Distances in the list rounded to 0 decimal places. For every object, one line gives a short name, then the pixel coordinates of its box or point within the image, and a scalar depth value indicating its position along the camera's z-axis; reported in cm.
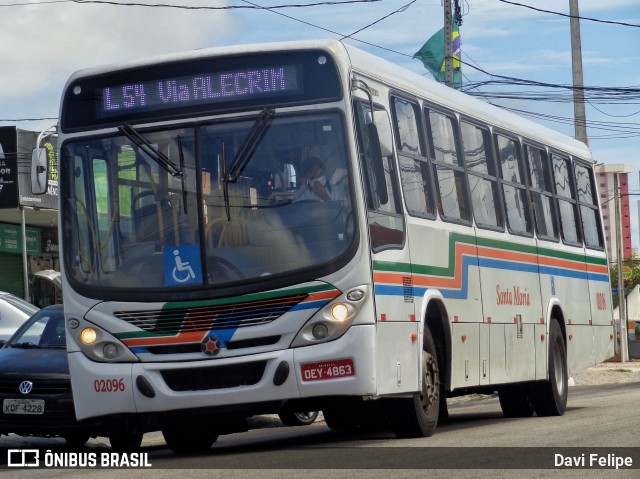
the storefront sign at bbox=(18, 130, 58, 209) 3859
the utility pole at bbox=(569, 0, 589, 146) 3466
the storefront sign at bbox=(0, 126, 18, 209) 3841
